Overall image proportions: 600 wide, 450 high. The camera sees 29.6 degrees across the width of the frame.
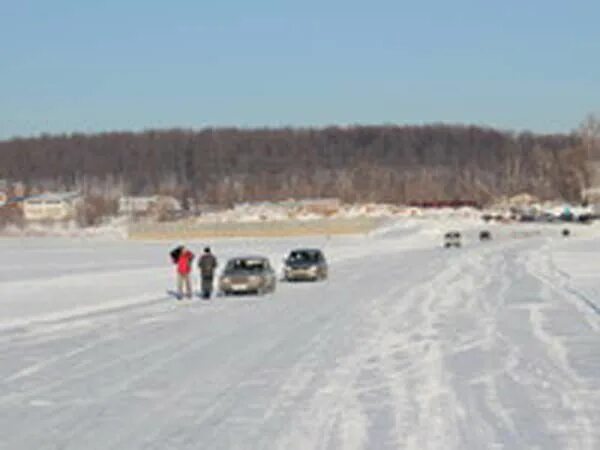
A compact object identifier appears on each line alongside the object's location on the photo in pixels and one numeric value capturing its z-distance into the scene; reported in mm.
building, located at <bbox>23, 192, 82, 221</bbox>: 192950
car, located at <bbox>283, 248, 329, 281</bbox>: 43906
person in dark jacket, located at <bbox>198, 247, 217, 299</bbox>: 34688
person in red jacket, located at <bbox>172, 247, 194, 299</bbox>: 34438
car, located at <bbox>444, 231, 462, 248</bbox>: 85562
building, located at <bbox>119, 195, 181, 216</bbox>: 180625
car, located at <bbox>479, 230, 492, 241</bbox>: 100812
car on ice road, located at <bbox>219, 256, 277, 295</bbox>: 36181
